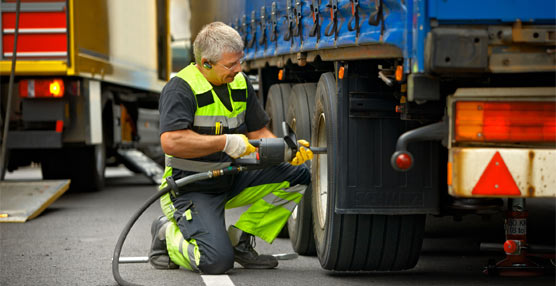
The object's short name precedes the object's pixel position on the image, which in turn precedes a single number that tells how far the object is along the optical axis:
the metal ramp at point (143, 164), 13.98
